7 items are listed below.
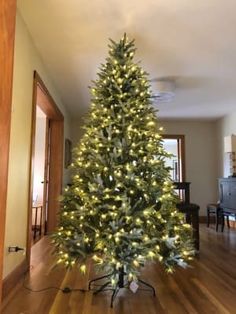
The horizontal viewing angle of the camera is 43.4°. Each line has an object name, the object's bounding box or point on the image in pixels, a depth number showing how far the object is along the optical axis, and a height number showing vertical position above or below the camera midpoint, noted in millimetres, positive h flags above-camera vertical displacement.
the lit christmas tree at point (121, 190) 2318 -101
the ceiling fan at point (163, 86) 4258 +1348
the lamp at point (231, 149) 5923 +600
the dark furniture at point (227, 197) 5242 -324
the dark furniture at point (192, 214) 3953 -478
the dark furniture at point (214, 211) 5820 -669
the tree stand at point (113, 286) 2398 -912
